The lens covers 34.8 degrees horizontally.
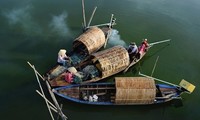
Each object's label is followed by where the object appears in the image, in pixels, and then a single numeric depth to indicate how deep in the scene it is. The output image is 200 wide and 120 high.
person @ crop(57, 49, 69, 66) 17.56
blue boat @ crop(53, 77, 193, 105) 15.94
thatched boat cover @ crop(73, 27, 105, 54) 18.48
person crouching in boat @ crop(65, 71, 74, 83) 16.53
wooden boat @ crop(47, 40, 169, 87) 16.77
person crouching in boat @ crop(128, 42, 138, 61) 18.72
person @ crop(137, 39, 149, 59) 18.98
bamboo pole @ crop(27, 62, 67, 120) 13.46
